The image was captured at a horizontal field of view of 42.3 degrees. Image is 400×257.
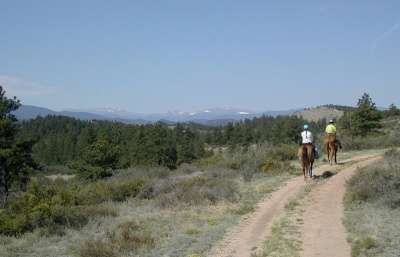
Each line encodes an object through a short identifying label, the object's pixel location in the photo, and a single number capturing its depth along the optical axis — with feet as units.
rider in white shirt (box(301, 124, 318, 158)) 60.34
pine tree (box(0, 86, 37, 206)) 131.95
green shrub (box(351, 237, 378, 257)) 32.24
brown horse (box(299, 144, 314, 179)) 59.67
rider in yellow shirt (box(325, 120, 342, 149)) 71.56
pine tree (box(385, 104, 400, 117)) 296.08
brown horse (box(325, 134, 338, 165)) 71.00
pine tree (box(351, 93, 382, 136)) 169.27
